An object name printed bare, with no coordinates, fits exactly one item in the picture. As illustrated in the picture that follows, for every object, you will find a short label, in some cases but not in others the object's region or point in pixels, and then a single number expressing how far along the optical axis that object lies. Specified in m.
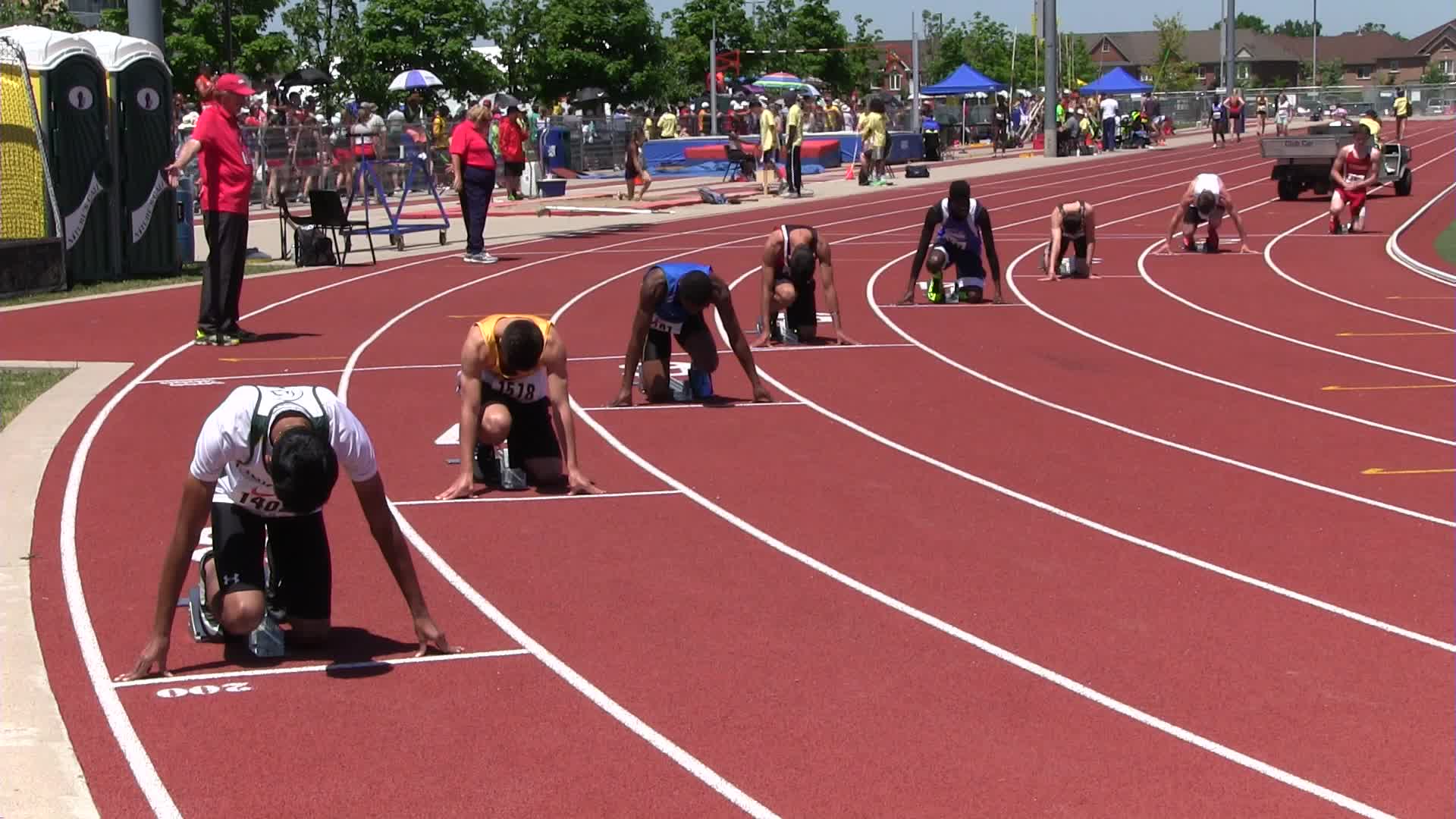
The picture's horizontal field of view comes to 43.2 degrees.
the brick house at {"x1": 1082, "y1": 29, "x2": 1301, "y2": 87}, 147.62
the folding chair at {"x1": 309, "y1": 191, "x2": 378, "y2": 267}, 21.14
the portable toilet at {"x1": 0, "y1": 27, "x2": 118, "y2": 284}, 18.95
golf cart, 32.97
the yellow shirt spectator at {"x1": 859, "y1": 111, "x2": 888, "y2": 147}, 37.84
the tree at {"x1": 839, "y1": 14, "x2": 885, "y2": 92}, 80.81
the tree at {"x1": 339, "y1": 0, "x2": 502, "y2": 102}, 56.38
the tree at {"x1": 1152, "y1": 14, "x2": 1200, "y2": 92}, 103.00
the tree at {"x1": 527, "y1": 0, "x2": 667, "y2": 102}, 60.19
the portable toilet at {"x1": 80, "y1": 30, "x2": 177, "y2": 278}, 19.80
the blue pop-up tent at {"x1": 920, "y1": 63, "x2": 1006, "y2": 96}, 58.44
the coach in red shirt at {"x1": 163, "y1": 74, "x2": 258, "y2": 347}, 14.74
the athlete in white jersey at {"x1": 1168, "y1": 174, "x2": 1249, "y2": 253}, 23.09
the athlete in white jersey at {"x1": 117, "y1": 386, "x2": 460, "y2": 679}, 5.97
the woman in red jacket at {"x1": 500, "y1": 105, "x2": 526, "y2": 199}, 27.08
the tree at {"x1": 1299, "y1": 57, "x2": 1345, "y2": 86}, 135.62
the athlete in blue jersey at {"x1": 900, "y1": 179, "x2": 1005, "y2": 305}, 17.42
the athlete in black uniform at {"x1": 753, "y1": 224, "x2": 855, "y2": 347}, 14.52
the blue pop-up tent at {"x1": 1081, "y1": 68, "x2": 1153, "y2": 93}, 65.81
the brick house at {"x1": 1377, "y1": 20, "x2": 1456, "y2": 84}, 156.50
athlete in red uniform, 25.80
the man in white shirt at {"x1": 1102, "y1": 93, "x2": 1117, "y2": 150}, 57.44
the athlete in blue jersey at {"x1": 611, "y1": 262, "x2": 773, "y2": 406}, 11.26
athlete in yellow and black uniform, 8.98
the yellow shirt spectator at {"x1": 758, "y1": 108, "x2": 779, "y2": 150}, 35.34
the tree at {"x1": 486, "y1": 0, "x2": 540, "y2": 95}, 62.84
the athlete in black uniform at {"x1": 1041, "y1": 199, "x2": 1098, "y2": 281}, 20.86
